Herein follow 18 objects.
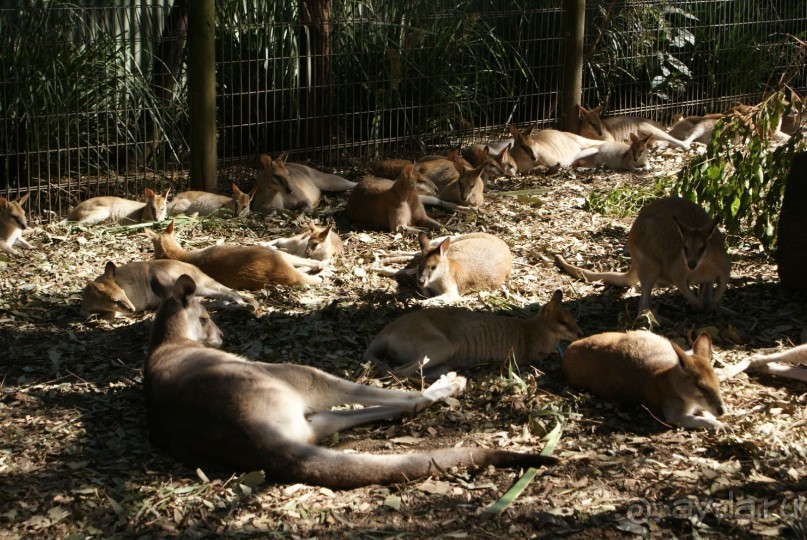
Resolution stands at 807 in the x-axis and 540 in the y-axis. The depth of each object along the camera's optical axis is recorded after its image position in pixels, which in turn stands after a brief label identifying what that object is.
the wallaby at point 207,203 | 9.23
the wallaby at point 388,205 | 9.09
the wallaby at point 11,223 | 8.27
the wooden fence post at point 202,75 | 9.26
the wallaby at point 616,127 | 12.46
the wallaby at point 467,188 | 9.73
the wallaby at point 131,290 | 6.87
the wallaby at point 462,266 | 7.35
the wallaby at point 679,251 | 6.89
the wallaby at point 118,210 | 8.89
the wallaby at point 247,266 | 7.50
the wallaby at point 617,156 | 11.47
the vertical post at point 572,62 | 11.99
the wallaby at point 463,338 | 6.06
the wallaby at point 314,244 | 8.12
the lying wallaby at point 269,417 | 4.51
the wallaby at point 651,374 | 5.28
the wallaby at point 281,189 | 9.59
